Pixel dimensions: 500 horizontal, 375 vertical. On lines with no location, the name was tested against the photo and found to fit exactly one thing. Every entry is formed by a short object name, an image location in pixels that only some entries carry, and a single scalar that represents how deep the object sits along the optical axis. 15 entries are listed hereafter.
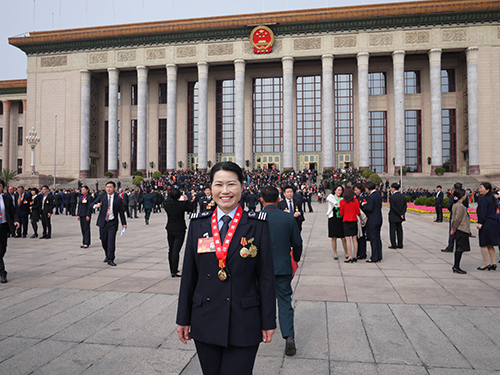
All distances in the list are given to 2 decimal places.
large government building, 38.06
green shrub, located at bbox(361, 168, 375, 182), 35.11
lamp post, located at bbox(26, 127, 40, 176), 34.18
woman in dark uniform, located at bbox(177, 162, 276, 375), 2.13
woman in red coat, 8.35
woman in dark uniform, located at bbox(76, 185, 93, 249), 10.73
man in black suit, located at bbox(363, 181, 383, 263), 8.60
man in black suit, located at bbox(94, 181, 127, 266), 8.38
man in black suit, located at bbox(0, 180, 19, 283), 6.88
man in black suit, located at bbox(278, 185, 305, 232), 7.65
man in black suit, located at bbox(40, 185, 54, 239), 13.00
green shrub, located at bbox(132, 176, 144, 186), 36.50
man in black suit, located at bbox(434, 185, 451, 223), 16.68
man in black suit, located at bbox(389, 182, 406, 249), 10.30
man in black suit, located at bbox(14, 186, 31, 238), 13.55
